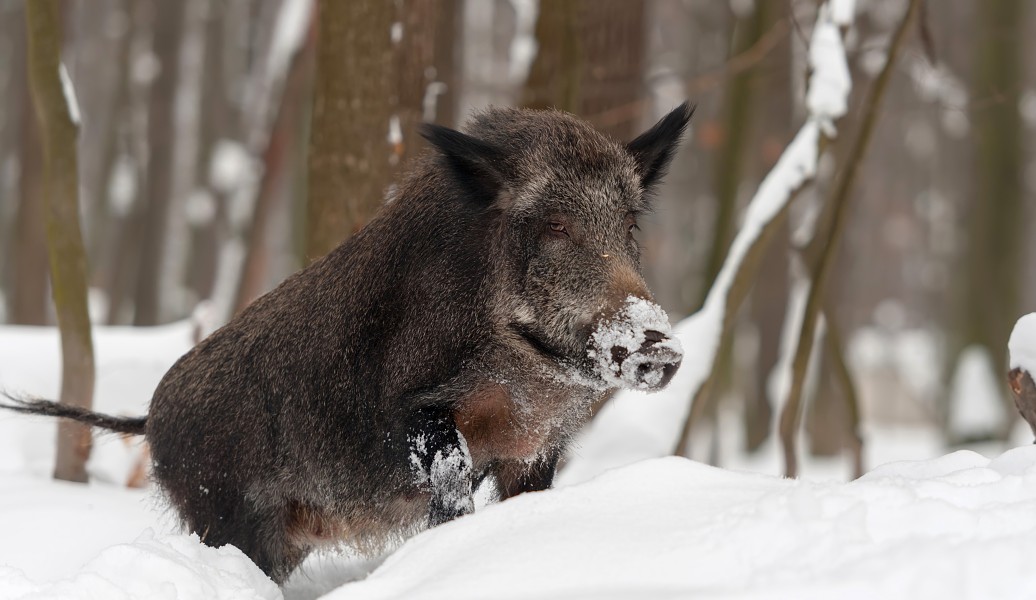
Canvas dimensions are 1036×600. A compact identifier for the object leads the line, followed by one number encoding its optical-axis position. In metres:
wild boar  8.14
